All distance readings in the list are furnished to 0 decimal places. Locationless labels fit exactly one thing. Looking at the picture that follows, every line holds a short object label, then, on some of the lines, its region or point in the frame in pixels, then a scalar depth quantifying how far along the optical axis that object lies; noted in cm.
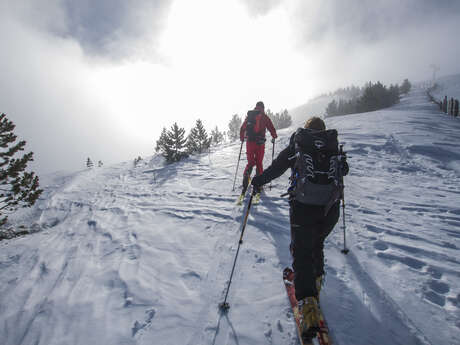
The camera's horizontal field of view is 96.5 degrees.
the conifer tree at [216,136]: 5319
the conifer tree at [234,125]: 5906
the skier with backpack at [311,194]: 248
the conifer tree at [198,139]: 3334
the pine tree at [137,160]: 2322
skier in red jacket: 695
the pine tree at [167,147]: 2411
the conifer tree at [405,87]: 6672
